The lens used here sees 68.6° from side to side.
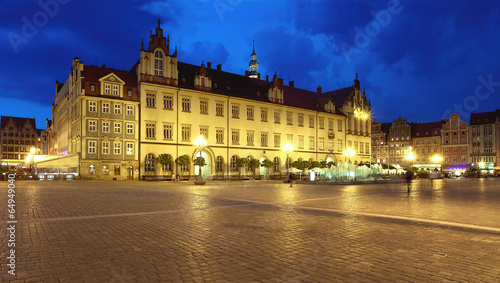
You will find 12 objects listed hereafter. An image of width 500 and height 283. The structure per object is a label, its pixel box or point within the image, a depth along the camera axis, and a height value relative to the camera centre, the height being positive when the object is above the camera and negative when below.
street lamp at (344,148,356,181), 57.34 +0.64
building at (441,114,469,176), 97.19 +2.77
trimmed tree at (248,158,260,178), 57.68 -0.98
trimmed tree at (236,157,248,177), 57.00 -0.79
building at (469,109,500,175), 92.62 +3.43
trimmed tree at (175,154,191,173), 49.72 -0.36
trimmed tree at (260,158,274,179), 59.53 -1.04
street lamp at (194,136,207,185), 40.16 +1.68
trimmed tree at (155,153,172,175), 48.64 -0.20
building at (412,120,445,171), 101.44 +2.99
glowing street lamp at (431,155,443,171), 93.00 -0.98
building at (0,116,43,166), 127.50 +7.38
